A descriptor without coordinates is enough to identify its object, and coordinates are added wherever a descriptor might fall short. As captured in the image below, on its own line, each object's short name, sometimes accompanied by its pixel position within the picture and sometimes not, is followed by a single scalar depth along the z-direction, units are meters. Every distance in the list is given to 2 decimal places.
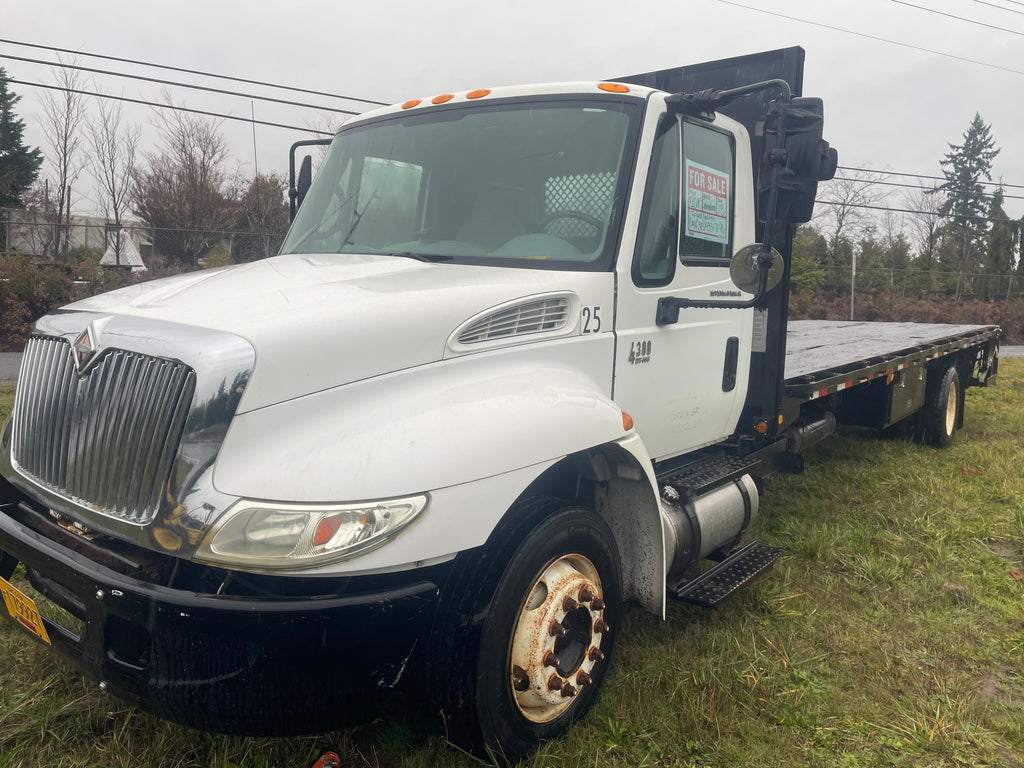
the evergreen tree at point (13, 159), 29.00
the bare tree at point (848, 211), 37.22
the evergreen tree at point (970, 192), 42.88
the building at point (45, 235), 20.30
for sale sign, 3.55
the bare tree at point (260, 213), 23.25
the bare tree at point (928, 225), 41.72
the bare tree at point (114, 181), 23.56
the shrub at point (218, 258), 20.20
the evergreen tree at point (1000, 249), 35.91
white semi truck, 2.13
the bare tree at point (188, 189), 24.20
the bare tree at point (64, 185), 21.69
